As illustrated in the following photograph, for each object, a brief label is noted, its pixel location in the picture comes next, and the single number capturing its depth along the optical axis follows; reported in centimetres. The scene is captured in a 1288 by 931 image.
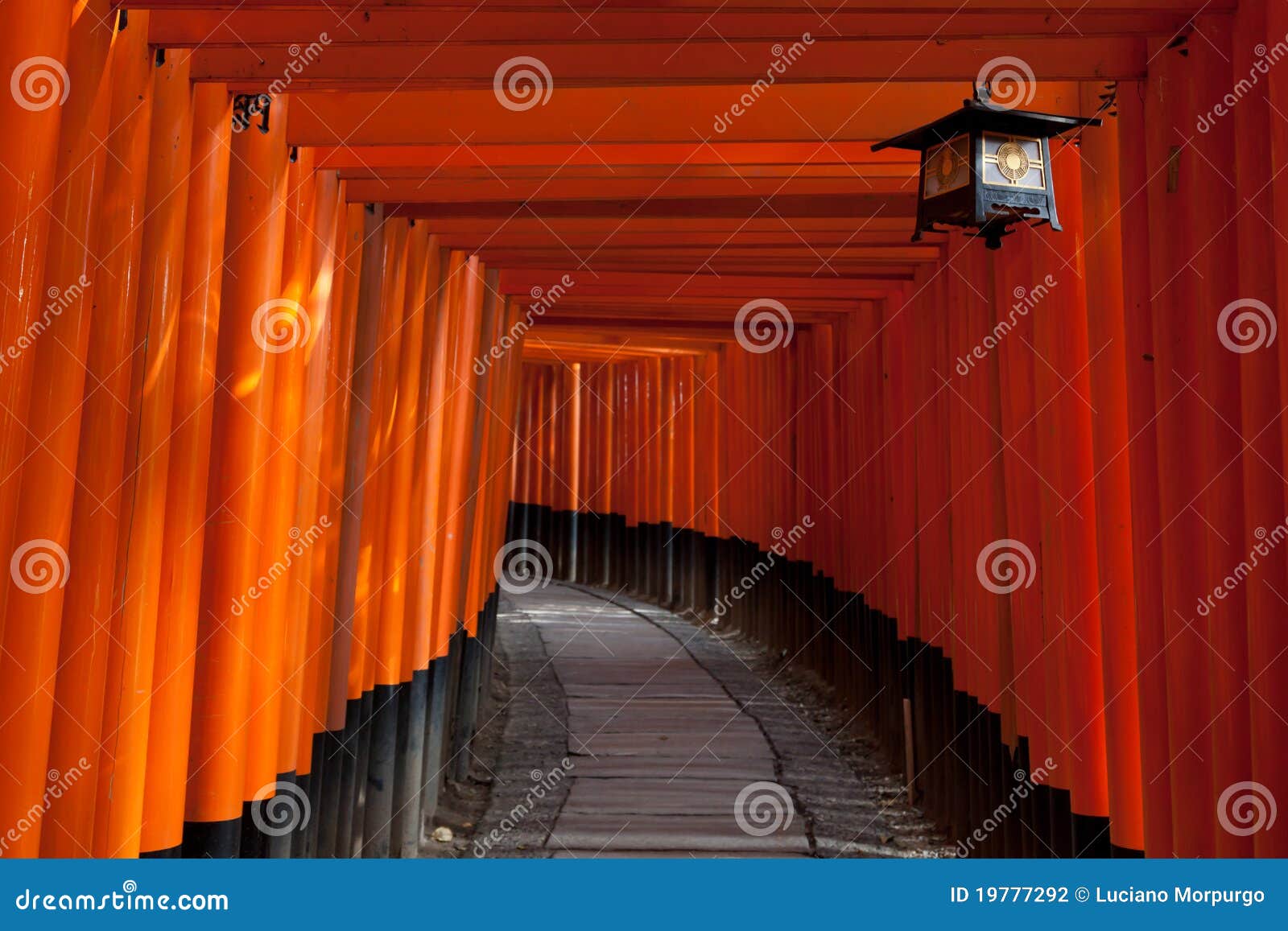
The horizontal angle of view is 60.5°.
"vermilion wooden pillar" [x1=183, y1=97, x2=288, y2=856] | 357
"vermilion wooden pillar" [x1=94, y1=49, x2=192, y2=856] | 293
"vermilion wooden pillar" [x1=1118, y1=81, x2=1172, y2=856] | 315
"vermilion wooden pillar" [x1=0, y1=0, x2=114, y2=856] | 243
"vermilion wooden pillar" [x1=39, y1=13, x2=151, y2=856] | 270
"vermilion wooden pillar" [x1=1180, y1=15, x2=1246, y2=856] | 278
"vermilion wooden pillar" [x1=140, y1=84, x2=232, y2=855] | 321
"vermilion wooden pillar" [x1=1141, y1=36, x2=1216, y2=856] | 294
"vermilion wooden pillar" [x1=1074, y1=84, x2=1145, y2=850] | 372
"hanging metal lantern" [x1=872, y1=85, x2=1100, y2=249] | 323
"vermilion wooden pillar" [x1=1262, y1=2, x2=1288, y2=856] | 250
